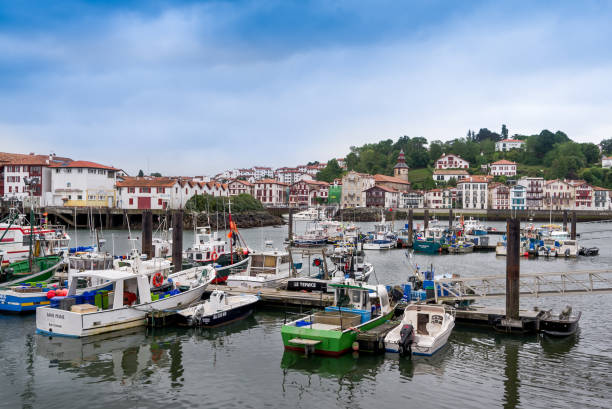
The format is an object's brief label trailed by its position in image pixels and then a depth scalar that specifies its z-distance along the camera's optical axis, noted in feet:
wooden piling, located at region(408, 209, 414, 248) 196.38
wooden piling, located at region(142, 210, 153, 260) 102.39
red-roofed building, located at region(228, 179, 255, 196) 490.90
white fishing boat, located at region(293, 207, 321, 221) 368.27
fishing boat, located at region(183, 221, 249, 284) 114.42
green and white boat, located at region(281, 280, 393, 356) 56.49
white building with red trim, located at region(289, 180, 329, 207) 512.22
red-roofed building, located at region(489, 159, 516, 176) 554.87
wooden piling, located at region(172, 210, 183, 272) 95.04
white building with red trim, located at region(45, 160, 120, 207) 294.46
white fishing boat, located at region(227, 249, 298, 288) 92.17
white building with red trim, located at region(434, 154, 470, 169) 590.96
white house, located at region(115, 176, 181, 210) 297.33
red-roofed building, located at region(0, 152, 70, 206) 300.81
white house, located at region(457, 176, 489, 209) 463.83
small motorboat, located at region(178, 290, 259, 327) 69.87
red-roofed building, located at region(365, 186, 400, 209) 474.49
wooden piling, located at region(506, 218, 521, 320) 66.23
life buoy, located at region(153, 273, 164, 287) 75.81
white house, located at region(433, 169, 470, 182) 552.00
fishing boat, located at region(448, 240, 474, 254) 184.24
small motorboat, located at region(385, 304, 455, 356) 57.47
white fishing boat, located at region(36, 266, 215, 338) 63.16
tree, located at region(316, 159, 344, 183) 624.18
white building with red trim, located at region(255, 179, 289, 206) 501.15
